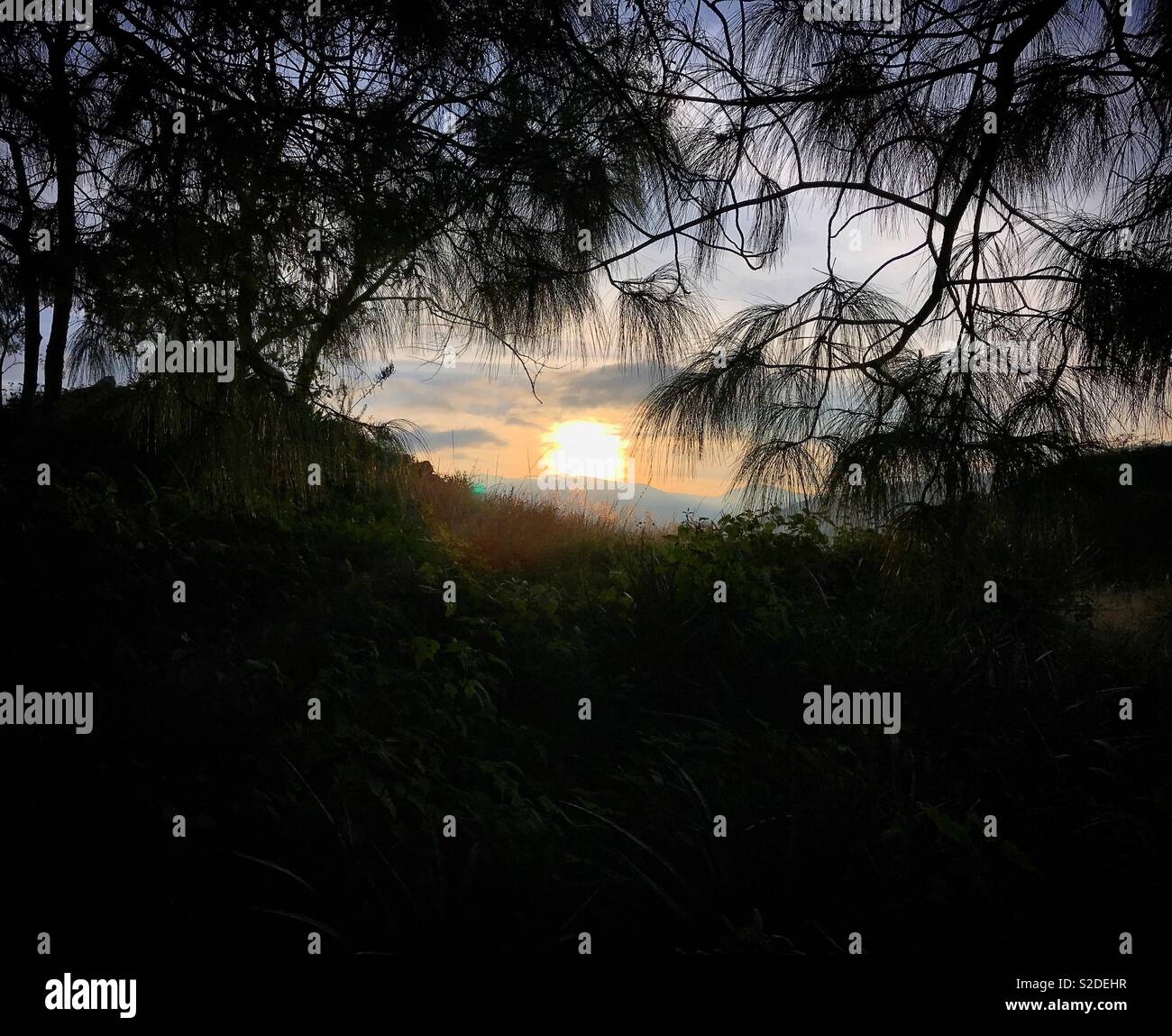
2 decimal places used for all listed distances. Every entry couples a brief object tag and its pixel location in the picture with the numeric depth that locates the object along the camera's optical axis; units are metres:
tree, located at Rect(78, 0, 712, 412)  2.14
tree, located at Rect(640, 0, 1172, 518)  2.19
